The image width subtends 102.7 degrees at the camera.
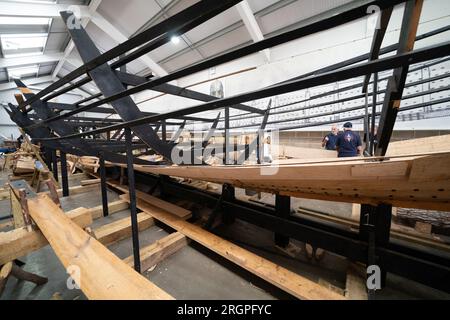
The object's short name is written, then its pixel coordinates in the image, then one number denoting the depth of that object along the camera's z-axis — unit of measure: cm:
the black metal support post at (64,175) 271
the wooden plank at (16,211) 118
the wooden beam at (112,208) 213
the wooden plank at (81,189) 295
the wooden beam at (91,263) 67
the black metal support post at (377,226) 113
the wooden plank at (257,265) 101
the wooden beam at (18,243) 82
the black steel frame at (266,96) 53
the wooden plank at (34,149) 330
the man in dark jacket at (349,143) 306
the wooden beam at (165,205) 199
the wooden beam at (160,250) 133
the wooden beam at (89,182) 331
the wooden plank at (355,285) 104
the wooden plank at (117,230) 160
